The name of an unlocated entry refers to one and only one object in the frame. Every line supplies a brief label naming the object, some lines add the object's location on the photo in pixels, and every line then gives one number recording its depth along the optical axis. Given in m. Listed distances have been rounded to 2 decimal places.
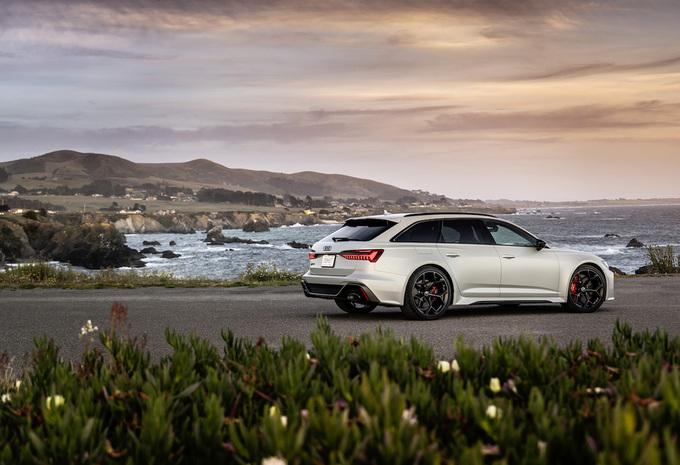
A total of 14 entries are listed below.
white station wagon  11.48
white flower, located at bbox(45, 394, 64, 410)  3.26
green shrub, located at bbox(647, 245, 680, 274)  22.06
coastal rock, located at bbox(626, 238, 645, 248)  70.69
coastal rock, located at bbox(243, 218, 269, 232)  147.00
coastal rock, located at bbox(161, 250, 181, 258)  75.68
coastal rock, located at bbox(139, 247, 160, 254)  82.12
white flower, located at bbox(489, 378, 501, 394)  3.62
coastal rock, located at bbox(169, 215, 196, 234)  155.12
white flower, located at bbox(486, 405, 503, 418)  3.05
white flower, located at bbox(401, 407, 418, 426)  2.70
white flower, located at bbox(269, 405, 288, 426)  2.98
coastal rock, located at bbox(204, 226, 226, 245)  100.50
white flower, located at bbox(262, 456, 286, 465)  2.54
